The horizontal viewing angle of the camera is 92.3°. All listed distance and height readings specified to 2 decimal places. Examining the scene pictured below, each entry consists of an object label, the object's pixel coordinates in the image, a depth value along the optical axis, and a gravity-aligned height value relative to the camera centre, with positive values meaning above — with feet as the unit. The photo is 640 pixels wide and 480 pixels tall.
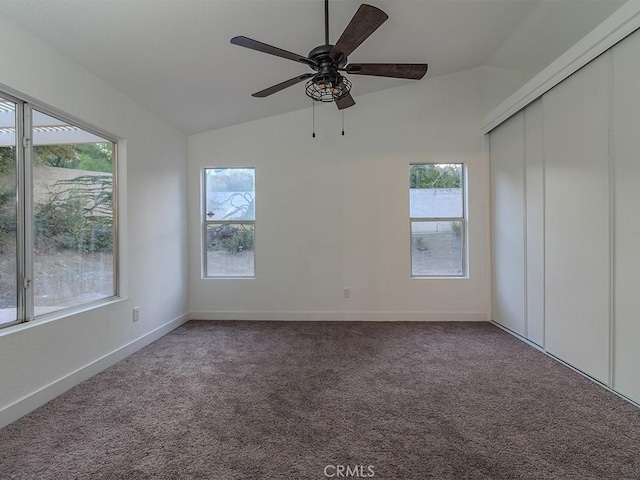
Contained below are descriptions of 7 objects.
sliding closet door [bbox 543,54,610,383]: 7.38 +0.51
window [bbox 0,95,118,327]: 6.71 +0.69
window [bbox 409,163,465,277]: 13.38 +0.91
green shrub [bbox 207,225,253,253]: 13.84 +0.10
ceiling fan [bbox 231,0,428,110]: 5.73 +3.84
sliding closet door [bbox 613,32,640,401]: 6.52 +0.49
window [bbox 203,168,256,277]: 13.84 +0.83
